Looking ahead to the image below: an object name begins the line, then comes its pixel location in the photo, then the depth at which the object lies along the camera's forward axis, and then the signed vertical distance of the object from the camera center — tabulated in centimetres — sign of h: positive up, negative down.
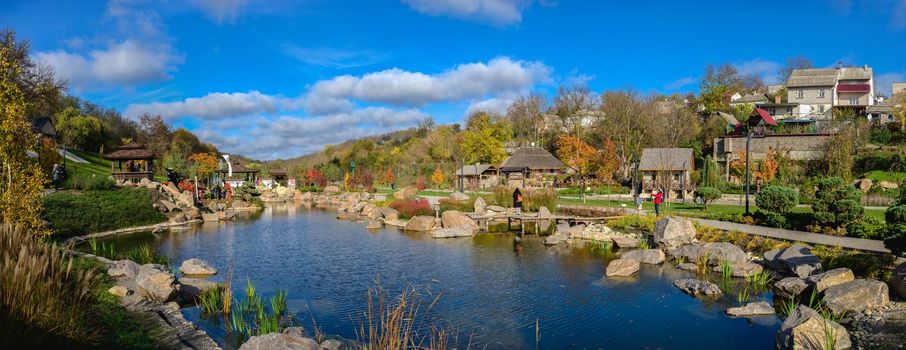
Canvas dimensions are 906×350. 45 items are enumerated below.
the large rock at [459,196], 3351 -100
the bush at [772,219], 1895 -147
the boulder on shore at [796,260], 1359 -221
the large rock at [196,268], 1599 -262
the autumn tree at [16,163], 1068 +41
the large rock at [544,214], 2774 -179
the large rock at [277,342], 675 -210
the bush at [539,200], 3077 -116
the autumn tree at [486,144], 6122 +434
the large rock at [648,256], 1752 -256
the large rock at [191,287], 1254 -256
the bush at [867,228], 1572 -152
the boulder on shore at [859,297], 1096 -249
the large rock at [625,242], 2067 -244
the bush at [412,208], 3105 -161
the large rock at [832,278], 1206 -229
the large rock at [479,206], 3056 -148
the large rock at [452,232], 2470 -243
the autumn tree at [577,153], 4544 +256
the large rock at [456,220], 2619 -196
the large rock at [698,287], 1350 -282
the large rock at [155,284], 1137 -225
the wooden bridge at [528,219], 2670 -206
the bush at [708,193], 2694 -70
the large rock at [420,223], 2719 -220
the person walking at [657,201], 2467 -103
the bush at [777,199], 1958 -74
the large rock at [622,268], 1588 -267
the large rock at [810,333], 881 -263
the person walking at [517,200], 2861 -107
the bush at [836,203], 1666 -79
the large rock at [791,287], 1272 -264
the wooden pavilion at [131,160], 3694 +159
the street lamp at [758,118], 3999 +475
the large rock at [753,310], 1173 -292
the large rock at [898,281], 1120 -222
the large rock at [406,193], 3725 -87
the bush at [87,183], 3003 -3
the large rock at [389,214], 3077 -194
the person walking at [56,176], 2991 +38
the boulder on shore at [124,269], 1244 -207
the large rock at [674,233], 1914 -196
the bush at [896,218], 1337 -103
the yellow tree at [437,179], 5497 +18
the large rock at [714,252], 1602 -230
